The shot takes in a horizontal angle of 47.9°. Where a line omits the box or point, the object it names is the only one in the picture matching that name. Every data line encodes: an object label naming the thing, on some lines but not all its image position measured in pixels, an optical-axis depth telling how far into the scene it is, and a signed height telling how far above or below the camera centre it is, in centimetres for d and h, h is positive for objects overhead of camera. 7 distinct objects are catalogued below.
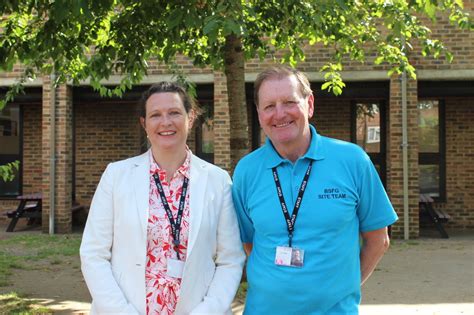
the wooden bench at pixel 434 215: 999 -103
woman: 232 -32
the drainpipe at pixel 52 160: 1030 -1
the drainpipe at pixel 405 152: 956 +15
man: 222 -21
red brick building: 971 +70
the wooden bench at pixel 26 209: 1093 -105
